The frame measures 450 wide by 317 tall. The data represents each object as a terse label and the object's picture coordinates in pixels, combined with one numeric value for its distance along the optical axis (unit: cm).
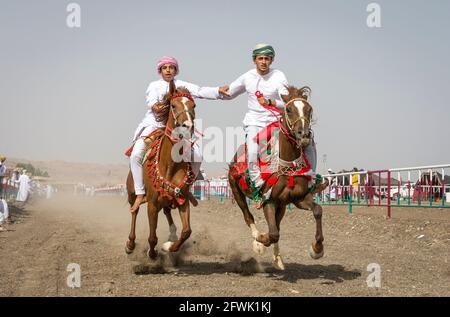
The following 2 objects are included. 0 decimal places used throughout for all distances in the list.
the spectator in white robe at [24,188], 2852
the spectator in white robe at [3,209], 1628
